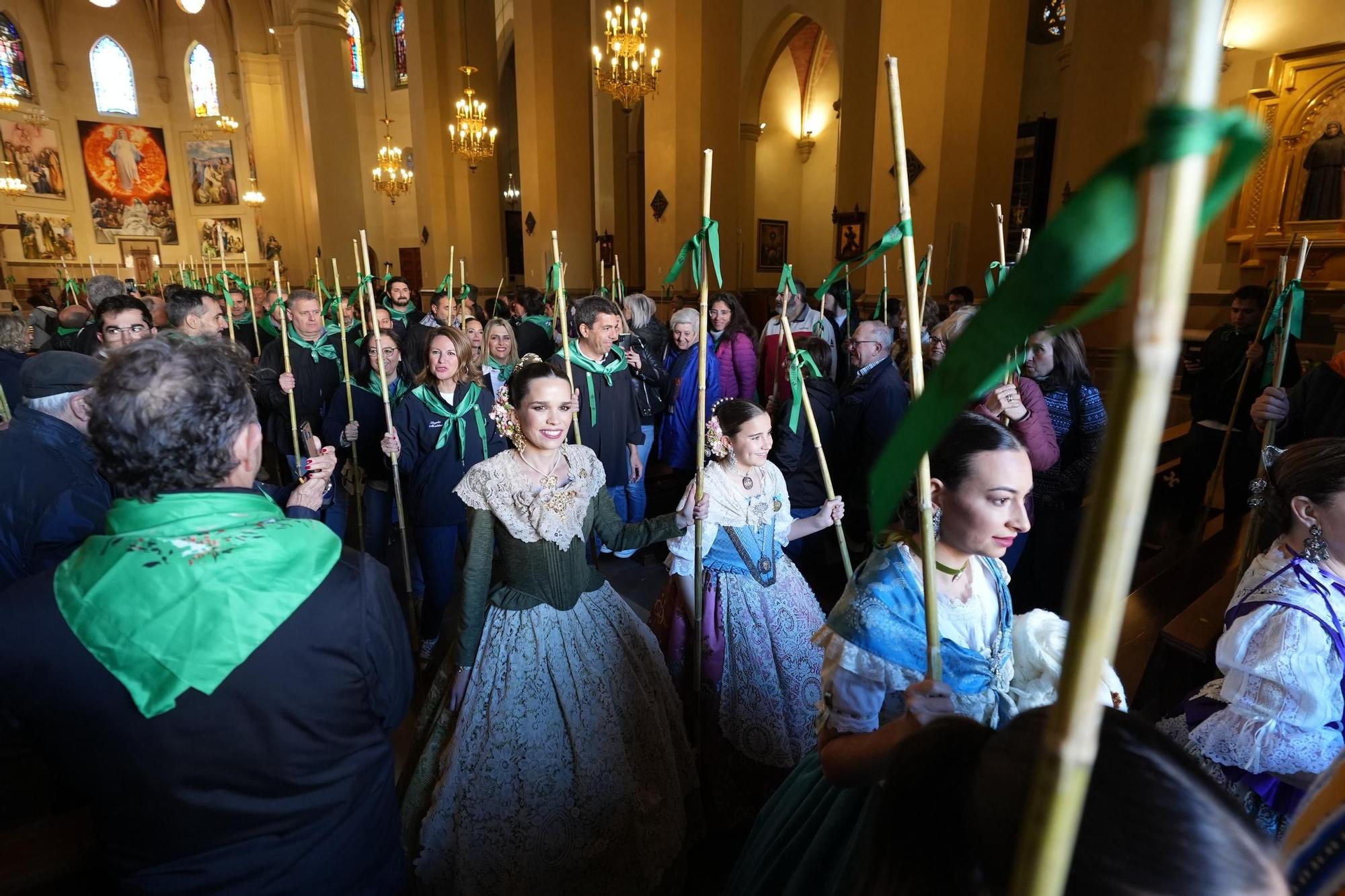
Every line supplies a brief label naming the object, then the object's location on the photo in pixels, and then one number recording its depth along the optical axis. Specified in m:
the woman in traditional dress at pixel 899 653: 1.36
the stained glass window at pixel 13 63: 20.14
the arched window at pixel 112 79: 21.94
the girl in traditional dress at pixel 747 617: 2.57
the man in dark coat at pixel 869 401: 3.72
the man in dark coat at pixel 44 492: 2.03
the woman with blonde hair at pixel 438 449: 3.41
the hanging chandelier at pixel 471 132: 12.17
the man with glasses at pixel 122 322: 3.69
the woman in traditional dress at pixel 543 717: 2.08
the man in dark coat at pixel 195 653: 1.14
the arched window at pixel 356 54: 21.72
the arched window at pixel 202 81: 22.97
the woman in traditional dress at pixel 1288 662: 1.53
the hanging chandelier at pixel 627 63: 8.85
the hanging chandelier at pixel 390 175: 16.52
